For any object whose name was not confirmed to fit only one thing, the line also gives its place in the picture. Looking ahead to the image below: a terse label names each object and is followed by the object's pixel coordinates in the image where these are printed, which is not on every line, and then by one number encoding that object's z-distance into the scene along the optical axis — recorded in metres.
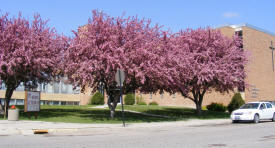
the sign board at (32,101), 20.01
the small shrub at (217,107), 39.62
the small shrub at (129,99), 44.78
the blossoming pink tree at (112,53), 19.41
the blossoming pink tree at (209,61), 25.64
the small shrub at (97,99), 42.88
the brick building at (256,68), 42.53
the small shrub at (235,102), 37.32
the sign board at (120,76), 17.11
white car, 21.55
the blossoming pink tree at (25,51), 20.38
